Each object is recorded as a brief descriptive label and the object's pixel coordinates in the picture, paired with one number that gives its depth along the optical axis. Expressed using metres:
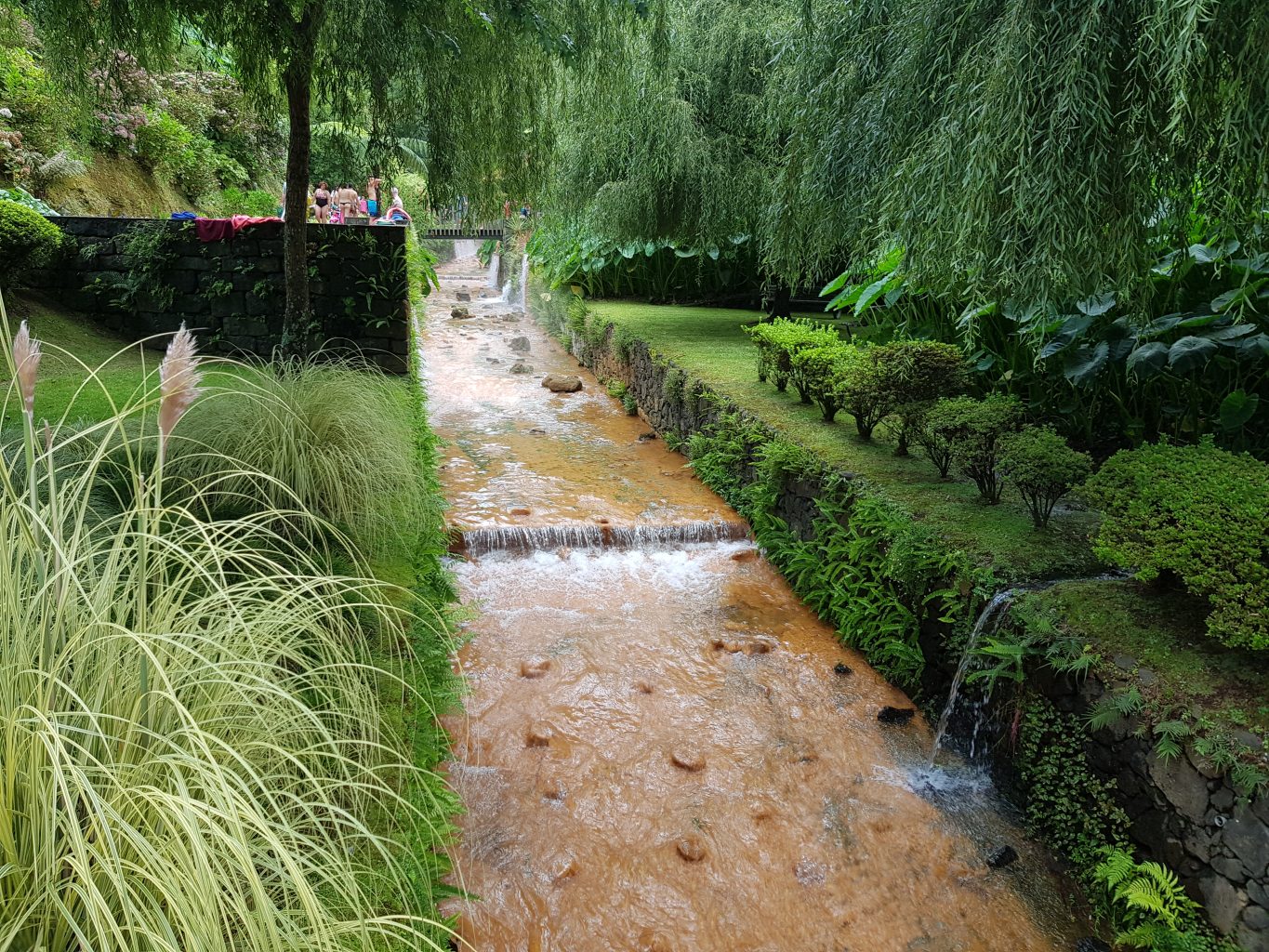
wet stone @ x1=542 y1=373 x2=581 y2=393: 11.12
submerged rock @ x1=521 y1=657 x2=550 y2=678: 4.48
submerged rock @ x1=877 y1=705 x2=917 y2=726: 4.21
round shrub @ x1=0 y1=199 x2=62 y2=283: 7.70
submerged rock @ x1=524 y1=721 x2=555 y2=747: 3.92
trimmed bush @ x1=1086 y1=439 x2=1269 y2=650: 2.94
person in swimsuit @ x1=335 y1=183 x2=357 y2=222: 13.45
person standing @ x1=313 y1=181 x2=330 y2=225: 11.68
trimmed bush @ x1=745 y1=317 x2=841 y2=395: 7.25
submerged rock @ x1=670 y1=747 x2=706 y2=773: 3.83
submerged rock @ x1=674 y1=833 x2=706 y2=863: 3.28
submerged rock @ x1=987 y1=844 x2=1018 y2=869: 3.29
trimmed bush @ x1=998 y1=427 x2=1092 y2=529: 4.05
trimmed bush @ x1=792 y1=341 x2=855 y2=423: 6.43
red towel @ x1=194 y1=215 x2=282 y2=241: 8.10
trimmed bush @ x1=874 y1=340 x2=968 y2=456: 5.37
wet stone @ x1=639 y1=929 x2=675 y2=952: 2.87
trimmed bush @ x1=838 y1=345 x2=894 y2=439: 5.54
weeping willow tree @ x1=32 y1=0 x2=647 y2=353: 4.93
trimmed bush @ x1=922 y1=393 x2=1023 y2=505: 4.55
